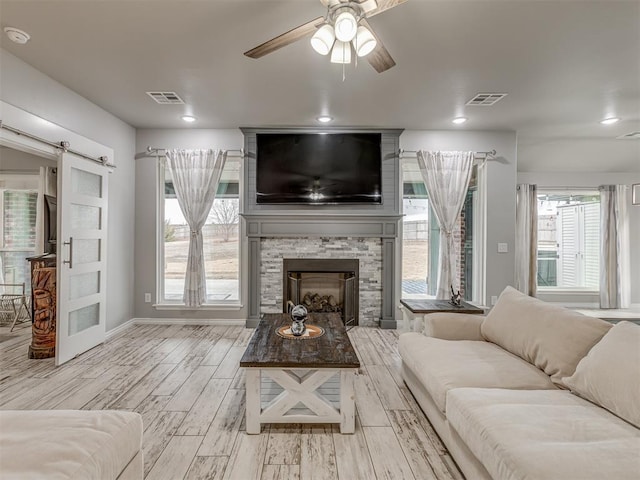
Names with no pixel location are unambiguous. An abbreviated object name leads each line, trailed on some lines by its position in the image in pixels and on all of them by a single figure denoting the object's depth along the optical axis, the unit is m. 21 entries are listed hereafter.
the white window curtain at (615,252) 5.73
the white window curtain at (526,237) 5.71
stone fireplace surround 4.58
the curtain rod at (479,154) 4.65
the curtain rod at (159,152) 4.62
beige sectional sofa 1.22
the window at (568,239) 5.94
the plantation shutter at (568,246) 5.99
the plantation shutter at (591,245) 5.91
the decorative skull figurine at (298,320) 2.63
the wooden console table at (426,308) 3.30
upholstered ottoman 1.14
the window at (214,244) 4.74
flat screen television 4.57
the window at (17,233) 5.09
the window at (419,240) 4.86
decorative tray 2.59
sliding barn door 3.25
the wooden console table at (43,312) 3.37
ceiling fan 1.72
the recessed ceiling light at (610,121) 4.21
